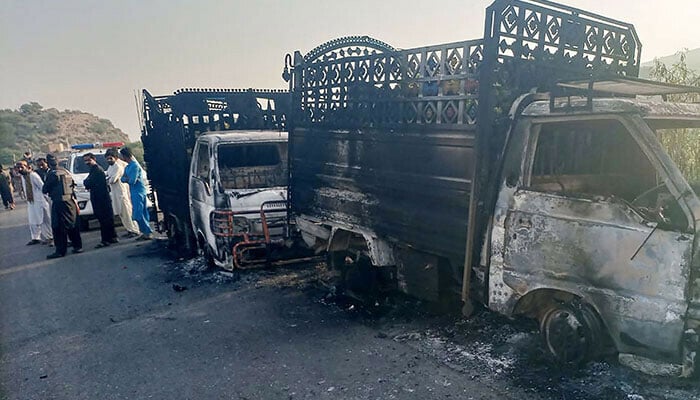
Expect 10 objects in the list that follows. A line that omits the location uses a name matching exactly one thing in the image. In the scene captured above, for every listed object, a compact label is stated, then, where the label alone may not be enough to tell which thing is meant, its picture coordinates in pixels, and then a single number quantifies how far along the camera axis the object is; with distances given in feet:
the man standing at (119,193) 30.99
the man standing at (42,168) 31.58
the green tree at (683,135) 20.66
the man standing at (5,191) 50.19
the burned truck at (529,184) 9.54
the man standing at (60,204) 26.78
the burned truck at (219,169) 19.97
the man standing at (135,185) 29.53
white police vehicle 35.27
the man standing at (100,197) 28.73
